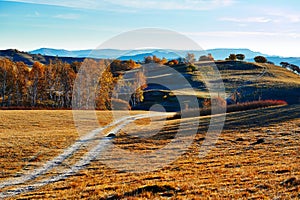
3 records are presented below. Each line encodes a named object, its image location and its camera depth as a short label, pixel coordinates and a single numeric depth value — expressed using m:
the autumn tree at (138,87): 114.38
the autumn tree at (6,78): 89.31
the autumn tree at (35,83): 93.69
